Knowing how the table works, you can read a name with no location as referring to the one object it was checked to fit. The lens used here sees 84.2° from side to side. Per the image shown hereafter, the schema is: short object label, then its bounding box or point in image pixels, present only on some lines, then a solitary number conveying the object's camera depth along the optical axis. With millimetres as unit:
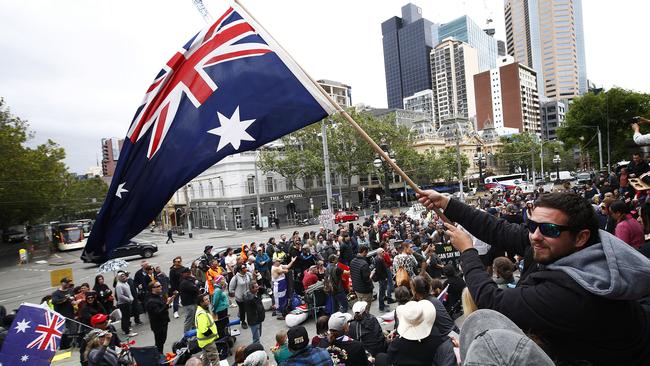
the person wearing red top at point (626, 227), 5609
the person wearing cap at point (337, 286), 8930
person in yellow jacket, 6574
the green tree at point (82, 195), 59197
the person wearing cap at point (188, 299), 8172
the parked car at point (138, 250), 27128
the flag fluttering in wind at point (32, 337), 5188
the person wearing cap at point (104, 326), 6912
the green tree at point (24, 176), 30312
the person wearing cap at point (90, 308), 9062
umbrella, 11591
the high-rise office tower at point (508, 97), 113125
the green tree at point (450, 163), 57931
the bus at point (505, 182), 49434
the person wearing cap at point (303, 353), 4172
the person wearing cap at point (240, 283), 8859
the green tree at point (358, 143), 46406
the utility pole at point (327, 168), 22469
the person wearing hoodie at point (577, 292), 1479
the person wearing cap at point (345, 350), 4715
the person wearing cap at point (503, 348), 1166
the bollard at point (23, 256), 33000
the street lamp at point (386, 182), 48531
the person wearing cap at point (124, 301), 10188
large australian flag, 4539
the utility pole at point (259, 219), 39675
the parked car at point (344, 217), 37875
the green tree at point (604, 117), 40534
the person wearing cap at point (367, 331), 5297
